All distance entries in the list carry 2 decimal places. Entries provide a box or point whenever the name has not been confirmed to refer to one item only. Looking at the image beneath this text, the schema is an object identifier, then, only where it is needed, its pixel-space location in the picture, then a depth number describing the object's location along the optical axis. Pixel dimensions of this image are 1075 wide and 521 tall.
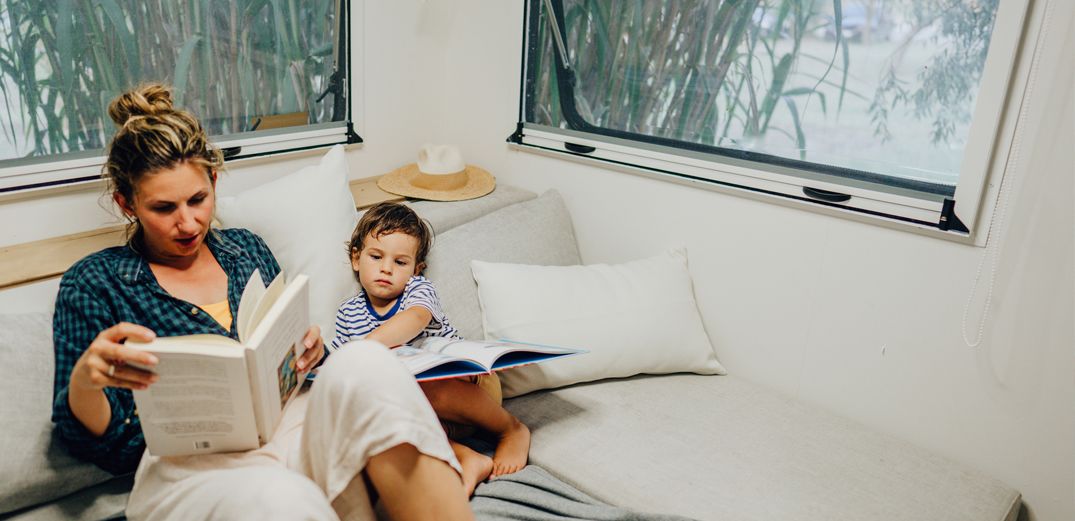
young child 1.57
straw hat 2.20
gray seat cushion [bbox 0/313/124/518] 1.21
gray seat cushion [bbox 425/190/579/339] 1.87
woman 1.11
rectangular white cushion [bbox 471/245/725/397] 1.84
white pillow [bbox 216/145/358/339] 1.67
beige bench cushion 1.49
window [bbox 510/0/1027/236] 1.61
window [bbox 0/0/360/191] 1.57
